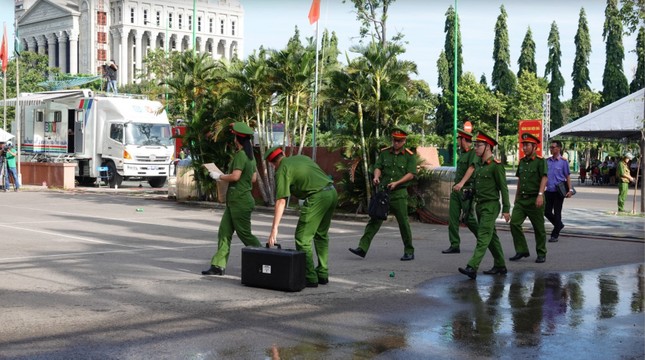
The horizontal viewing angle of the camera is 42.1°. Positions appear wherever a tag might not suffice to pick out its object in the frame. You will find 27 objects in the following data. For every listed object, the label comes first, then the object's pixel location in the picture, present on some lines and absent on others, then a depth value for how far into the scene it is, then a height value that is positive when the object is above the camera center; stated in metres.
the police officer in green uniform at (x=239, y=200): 10.19 -0.52
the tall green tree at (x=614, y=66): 75.62 +8.74
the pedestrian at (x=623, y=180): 21.61 -0.47
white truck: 32.69 +0.79
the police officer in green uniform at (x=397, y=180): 12.12 -0.30
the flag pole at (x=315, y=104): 20.15 +1.33
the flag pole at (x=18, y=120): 32.50 +1.43
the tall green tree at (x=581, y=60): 78.81 +9.90
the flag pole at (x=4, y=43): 33.69 +4.52
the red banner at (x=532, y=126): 21.61 +0.92
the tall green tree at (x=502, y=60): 78.12 +9.47
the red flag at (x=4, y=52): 33.62 +4.17
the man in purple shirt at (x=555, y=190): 15.11 -0.52
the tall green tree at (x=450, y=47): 74.25 +10.39
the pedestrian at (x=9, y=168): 29.80 -0.45
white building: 146.38 +22.69
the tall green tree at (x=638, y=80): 64.88 +6.71
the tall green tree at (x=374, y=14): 35.00 +6.08
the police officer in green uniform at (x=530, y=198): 12.04 -0.53
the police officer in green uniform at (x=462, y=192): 12.50 -0.48
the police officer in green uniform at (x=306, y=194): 9.28 -0.40
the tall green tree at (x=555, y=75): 81.19 +8.54
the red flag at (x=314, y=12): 21.95 +3.88
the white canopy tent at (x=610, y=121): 35.38 +1.77
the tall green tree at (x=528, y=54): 79.69 +10.18
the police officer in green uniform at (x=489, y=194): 10.73 -0.44
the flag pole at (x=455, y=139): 30.93 +0.81
